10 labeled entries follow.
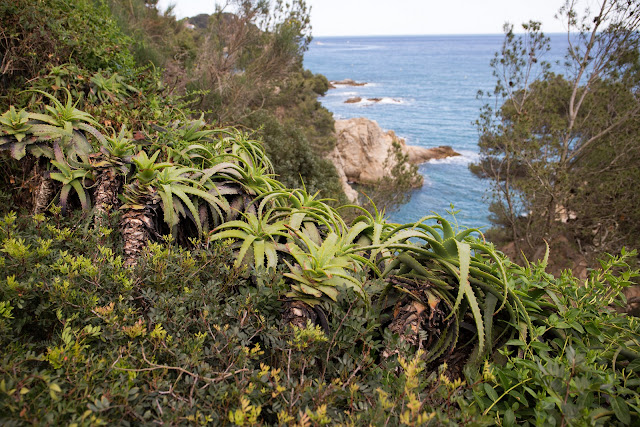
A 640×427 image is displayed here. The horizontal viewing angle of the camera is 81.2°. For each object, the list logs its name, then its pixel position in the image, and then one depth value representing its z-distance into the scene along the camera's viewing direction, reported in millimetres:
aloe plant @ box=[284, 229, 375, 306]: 1552
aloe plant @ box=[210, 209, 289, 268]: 1869
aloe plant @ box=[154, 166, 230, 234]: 2047
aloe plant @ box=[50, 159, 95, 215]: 2168
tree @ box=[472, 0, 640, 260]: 8234
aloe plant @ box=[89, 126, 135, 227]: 2213
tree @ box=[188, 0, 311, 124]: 8977
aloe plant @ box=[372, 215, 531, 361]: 1486
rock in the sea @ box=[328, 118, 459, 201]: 21375
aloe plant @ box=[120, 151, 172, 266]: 1871
